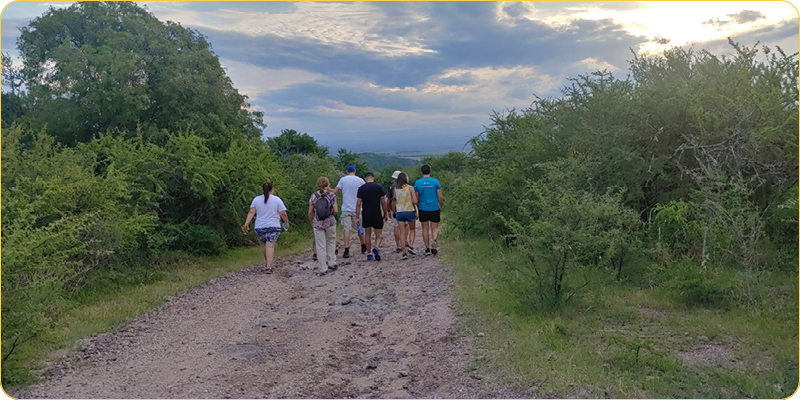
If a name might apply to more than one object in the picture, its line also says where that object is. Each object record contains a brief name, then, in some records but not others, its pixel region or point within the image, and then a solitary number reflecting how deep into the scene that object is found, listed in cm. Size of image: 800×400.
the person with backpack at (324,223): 1123
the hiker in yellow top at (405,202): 1208
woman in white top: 1142
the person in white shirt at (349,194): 1259
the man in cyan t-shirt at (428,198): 1199
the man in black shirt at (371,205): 1215
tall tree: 1759
